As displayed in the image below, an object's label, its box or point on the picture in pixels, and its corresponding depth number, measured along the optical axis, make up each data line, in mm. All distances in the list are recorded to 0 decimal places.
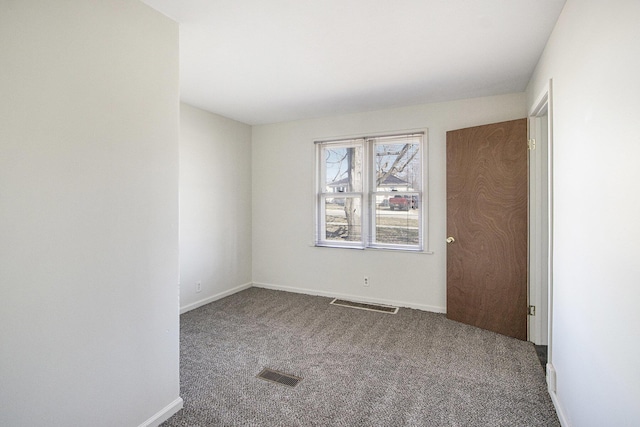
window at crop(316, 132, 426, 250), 4094
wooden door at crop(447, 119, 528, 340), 3164
